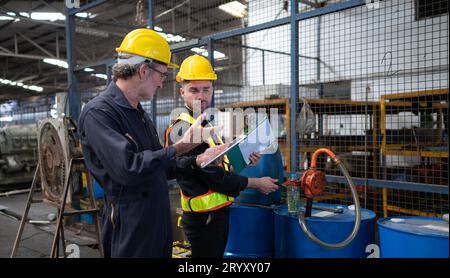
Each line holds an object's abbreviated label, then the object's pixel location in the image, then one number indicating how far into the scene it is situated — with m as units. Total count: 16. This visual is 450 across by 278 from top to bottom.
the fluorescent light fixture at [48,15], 9.57
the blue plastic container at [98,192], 5.45
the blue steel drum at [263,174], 2.83
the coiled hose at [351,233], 2.22
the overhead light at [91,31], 8.79
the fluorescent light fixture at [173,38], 11.30
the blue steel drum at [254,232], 2.74
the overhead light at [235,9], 9.64
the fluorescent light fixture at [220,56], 10.69
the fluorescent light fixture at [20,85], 17.72
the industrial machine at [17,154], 9.04
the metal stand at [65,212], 3.48
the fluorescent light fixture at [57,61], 12.56
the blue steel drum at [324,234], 2.33
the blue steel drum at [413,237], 1.81
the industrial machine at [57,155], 3.99
